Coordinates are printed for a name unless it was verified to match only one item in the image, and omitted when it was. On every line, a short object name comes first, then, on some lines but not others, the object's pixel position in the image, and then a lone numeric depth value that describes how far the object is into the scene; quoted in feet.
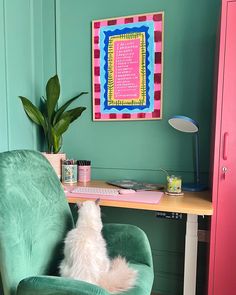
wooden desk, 4.30
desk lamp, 5.01
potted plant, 6.05
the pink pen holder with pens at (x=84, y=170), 6.17
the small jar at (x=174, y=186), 5.12
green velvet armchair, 2.83
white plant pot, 5.99
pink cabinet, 4.32
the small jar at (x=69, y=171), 5.96
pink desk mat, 4.62
